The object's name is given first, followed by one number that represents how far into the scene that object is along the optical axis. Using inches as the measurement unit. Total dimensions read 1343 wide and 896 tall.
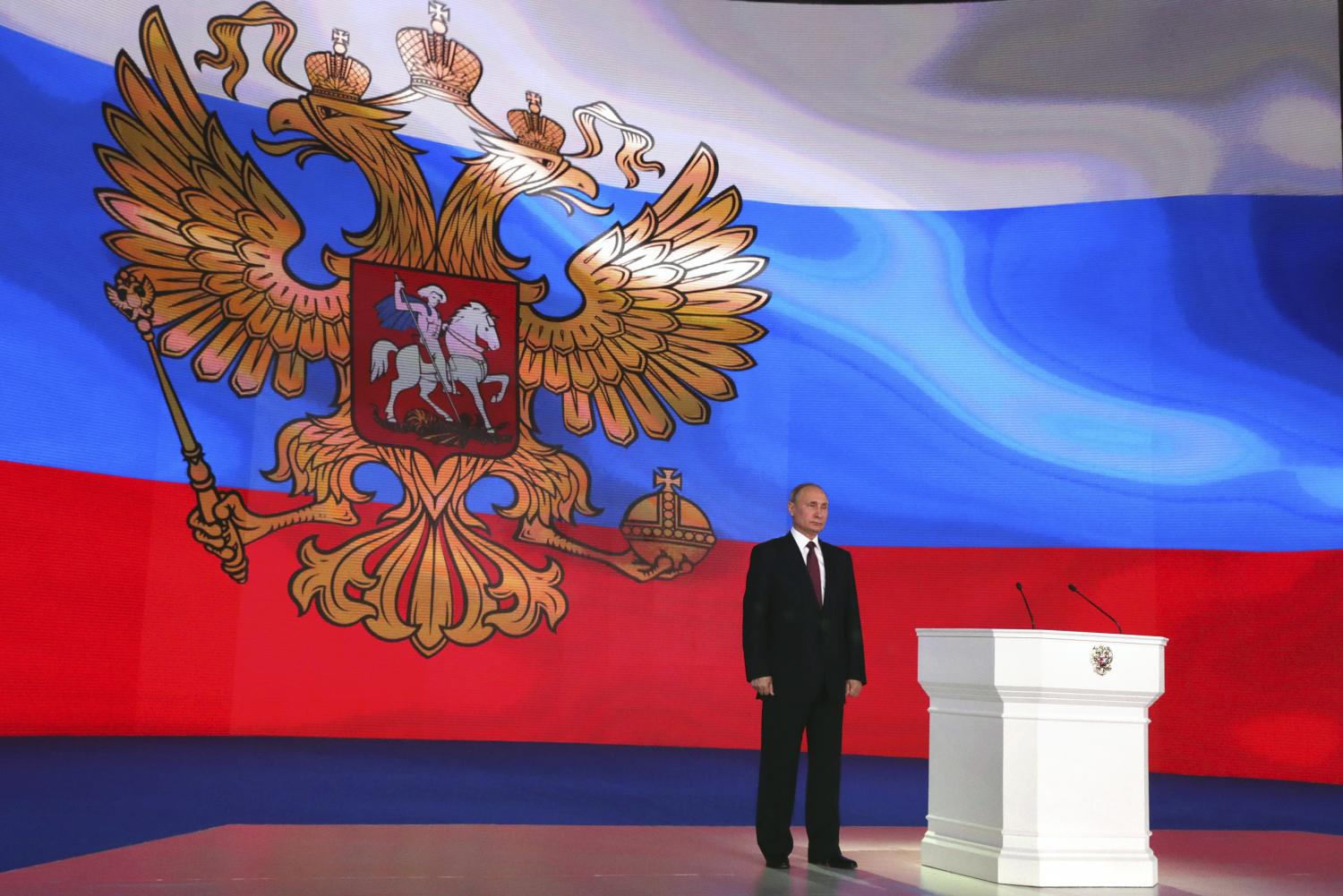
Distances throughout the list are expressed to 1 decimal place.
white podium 146.6
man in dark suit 159.6
